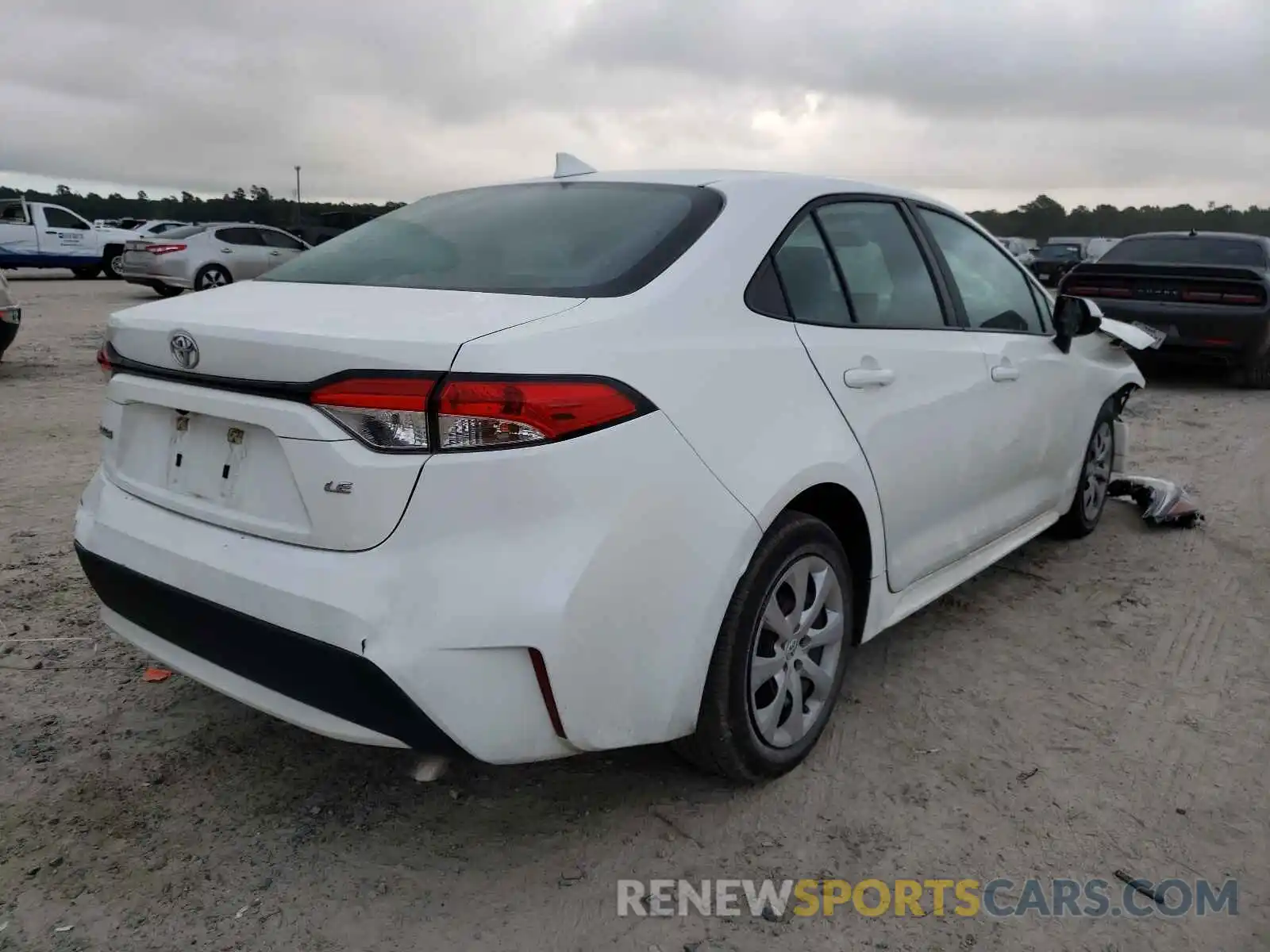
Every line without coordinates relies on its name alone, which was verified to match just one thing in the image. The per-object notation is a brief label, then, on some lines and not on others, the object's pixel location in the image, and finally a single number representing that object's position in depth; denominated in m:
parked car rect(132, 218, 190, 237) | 24.58
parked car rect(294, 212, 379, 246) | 20.57
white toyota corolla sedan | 1.99
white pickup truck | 21.84
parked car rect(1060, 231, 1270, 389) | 9.23
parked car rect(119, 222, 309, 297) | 16.98
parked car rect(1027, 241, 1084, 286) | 29.24
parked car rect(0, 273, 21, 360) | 8.62
